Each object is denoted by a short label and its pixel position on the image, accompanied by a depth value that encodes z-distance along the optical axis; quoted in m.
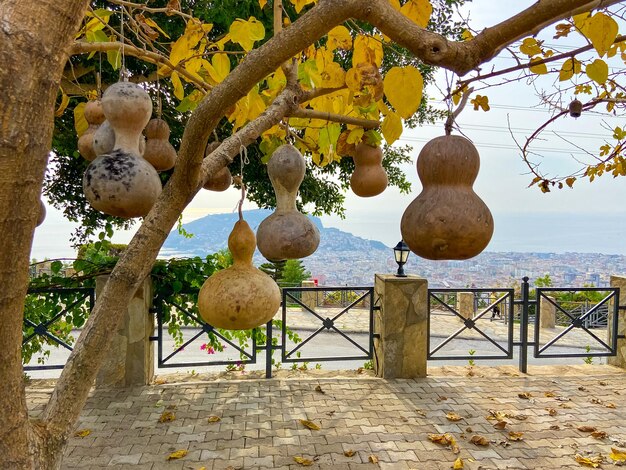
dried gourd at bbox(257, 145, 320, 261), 1.87
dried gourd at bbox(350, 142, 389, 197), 2.25
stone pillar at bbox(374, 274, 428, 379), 5.18
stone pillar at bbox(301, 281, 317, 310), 12.81
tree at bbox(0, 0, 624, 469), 1.02
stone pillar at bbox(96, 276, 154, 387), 4.65
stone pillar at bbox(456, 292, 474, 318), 12.64
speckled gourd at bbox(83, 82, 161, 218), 1.30
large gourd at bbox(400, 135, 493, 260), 1.25
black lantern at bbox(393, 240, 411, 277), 5.50
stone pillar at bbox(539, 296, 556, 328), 12.40
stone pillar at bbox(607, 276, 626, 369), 5.64
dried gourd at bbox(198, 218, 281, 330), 1.67
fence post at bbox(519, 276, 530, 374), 5.42
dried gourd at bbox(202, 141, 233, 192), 2.30
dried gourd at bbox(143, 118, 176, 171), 2.01
